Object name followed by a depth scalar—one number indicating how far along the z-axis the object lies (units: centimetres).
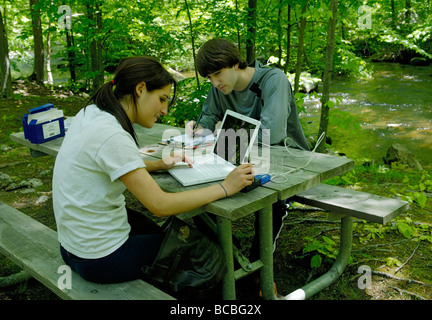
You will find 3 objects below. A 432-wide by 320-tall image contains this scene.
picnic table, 163
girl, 148
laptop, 186
